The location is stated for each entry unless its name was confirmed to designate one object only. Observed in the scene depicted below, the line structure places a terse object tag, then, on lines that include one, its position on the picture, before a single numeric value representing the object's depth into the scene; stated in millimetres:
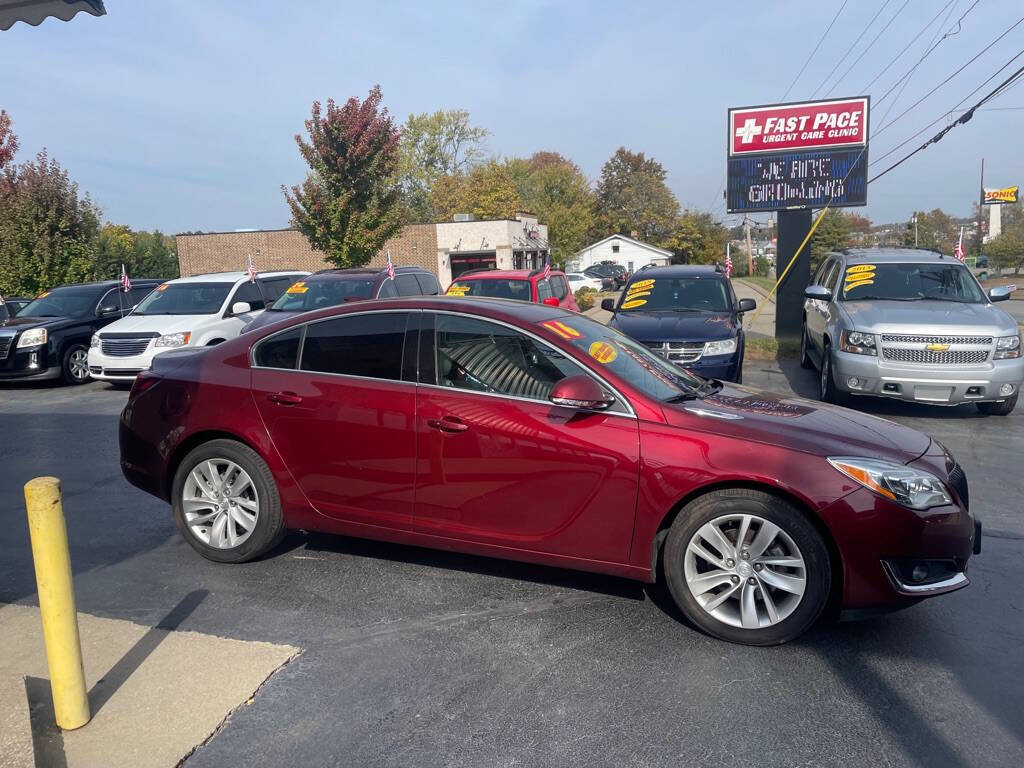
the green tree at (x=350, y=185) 24500
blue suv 9828
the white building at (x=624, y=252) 81438
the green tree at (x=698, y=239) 70875
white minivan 12578
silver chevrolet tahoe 9141
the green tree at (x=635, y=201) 94438
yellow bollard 3199
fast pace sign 15367
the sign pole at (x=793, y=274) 15719
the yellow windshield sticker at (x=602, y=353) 4613
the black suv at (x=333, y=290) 13125
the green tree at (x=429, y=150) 77062
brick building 46781
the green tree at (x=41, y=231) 20297
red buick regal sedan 3975
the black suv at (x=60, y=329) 13516
